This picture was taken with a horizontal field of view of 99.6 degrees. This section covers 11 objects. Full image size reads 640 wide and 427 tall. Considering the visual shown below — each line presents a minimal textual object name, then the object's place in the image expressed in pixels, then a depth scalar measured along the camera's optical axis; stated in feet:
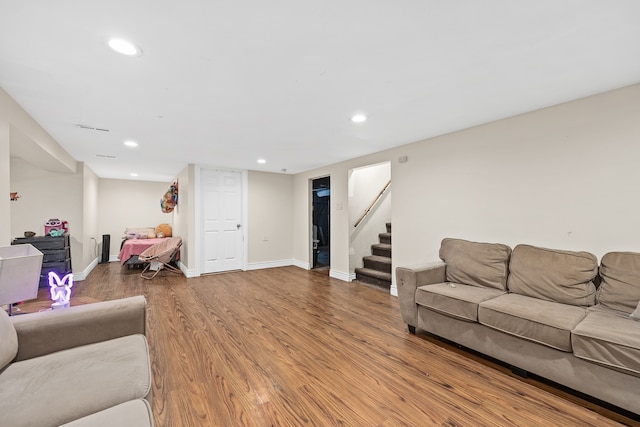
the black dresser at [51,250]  13.78
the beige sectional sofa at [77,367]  3.25
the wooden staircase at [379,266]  14.87
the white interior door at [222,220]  18.15
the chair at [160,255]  17.33
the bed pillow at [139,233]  22.52
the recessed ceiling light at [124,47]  5.23
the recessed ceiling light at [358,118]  9.11
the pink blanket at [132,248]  19.10
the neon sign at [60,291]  6.38
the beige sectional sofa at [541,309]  5.42
